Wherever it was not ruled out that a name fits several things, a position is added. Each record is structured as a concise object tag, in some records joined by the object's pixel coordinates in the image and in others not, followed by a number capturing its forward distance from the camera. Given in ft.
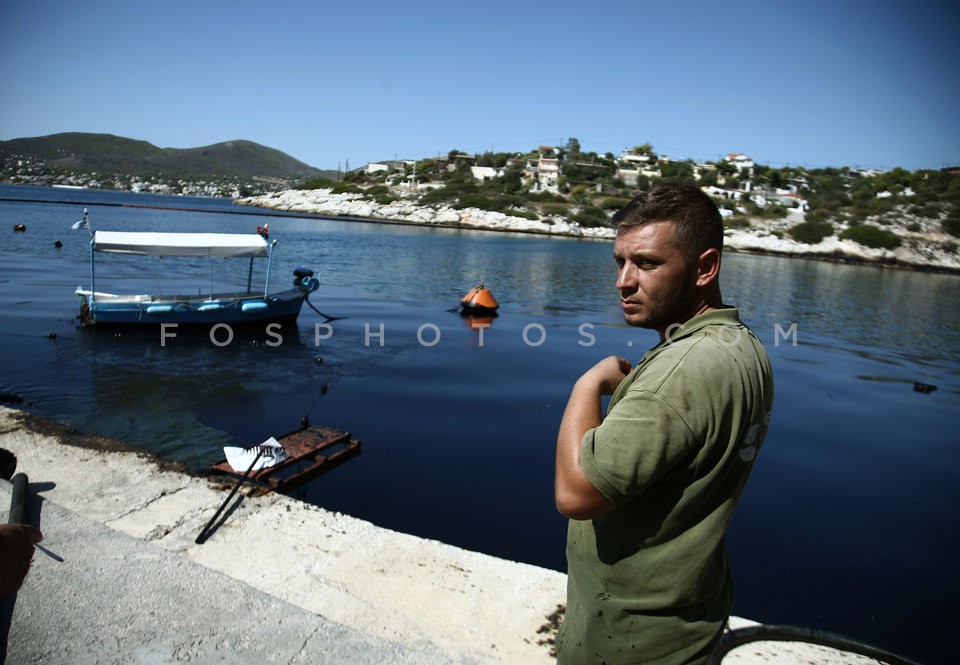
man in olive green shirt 5.50
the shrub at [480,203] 375.25
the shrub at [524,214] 360.69
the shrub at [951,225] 278.54
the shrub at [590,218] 346.37
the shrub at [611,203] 373.95
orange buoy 86.17
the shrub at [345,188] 473.26
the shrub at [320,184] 517.39
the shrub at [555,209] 367.45
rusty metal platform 27.20
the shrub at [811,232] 299.79
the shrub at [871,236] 274.16
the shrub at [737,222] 333.05
